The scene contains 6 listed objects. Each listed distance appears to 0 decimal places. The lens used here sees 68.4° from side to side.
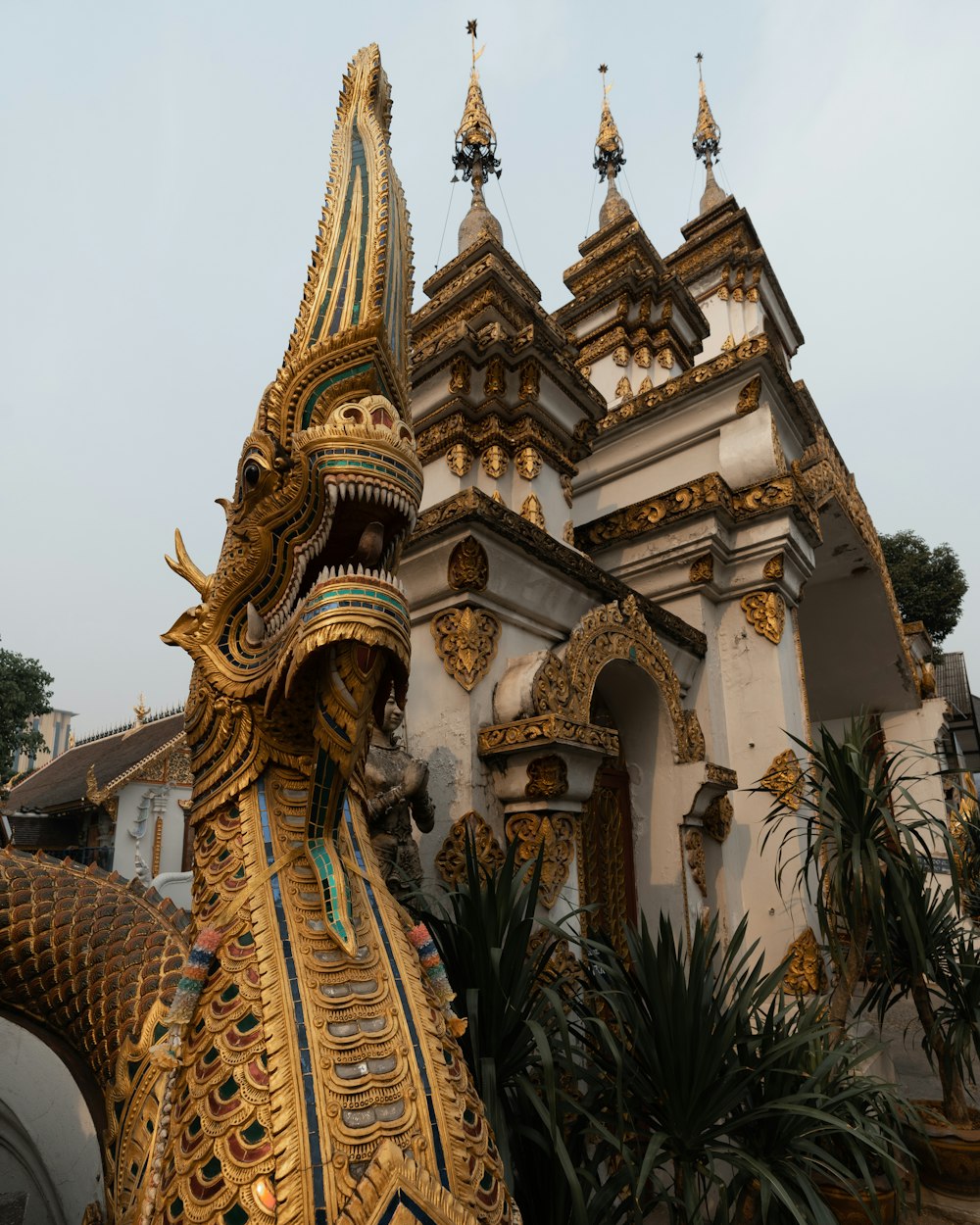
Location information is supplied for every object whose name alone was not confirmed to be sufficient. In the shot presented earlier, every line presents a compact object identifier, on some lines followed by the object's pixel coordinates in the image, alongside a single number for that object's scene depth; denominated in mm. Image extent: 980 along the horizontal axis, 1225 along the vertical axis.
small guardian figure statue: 2951
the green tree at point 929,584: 20781
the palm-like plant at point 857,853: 4023
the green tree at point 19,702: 15578
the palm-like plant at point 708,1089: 2463
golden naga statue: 1281
